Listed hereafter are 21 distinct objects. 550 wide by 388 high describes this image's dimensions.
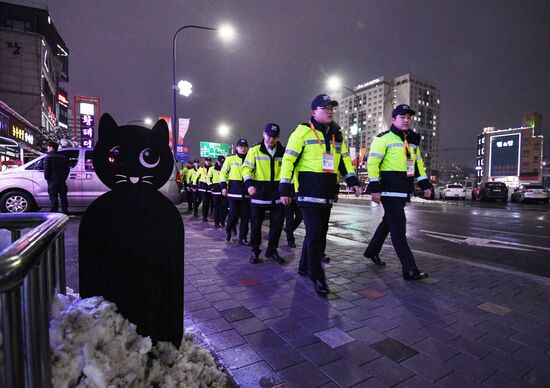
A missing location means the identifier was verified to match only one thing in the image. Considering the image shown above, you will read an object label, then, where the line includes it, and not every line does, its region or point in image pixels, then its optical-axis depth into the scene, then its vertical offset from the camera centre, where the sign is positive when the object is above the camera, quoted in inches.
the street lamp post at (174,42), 623.5 +253.8
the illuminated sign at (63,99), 2461.4 +578.4
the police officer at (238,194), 261.0 -13.8
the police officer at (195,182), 474.6 -8.4
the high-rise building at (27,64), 1681.8 +586.1
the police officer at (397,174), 171.6 +2.4
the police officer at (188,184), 529.3 -12.6
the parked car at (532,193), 996.5 -40.9
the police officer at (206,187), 402.3 -12.8
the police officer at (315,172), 152.4 +2.6
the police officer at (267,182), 205.8 -3.2
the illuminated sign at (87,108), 933.8 +191.7
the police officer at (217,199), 354.0 -24.9
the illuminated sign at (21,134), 1087.6 +144.7
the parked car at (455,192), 1289.4 -51.2
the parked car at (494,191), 1064.2 -39.2
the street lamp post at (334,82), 888.3 +256.5
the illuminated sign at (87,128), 941.8 +135.8
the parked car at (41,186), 369.4 -12.5
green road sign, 1863.9 +155.9
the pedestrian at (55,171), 347.3 +4.4
